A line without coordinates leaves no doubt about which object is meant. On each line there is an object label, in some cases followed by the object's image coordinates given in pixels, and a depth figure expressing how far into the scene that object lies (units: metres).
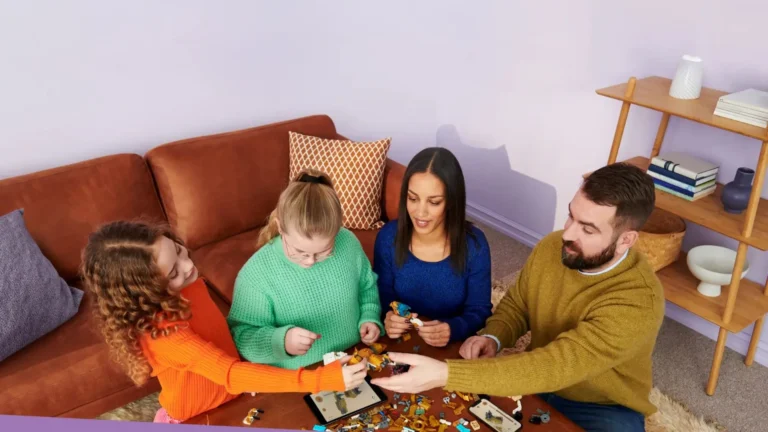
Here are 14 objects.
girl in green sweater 1.61
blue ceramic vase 2.34
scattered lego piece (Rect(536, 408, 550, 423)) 1.51
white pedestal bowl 2.50
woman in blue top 1.84
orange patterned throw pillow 2.81
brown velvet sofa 2.07
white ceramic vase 2.39
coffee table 1.49
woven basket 2.62
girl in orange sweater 1.46
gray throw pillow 2.05
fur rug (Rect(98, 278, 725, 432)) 2.29
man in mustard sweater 1.50
